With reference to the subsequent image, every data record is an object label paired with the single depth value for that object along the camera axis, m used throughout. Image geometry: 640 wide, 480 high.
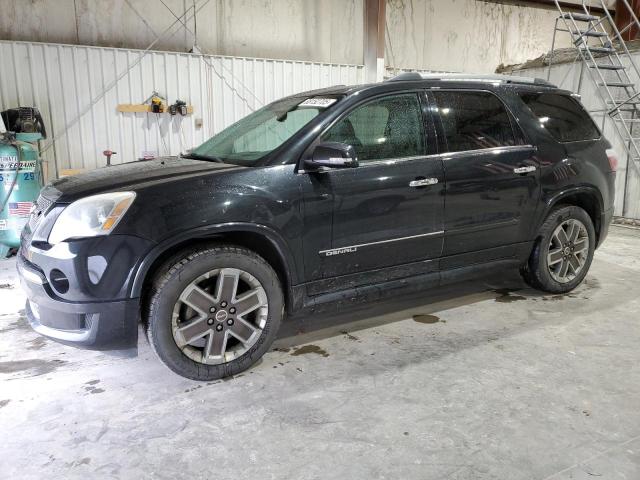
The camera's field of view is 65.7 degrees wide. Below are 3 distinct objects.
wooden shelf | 6.93
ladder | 6.99
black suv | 2.38
